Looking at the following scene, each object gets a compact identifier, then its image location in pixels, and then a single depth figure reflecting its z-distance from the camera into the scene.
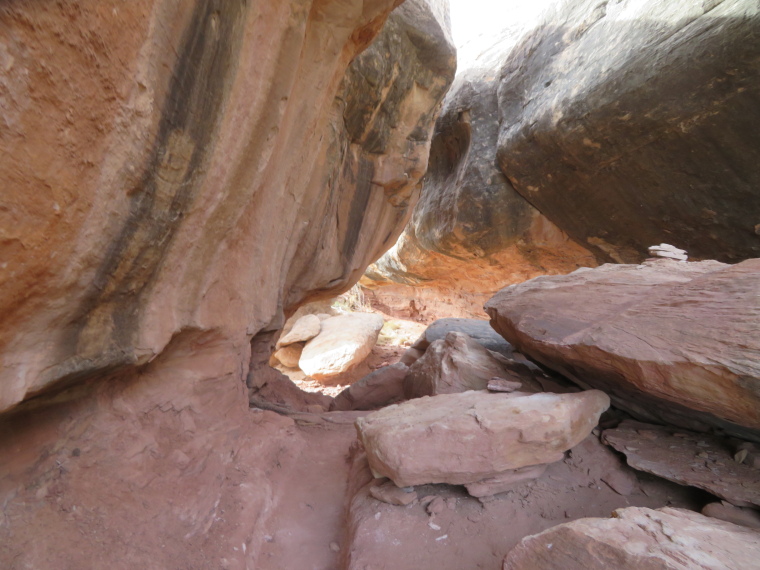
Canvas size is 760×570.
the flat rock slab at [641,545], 1.41
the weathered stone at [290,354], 11.30
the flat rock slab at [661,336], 1.99
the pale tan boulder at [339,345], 9.95
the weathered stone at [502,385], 3.24
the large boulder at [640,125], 4.79
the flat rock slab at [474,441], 2.22
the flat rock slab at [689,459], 1.98
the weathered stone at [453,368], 3.97
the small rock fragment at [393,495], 2.32
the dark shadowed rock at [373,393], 5.66
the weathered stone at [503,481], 2.33
